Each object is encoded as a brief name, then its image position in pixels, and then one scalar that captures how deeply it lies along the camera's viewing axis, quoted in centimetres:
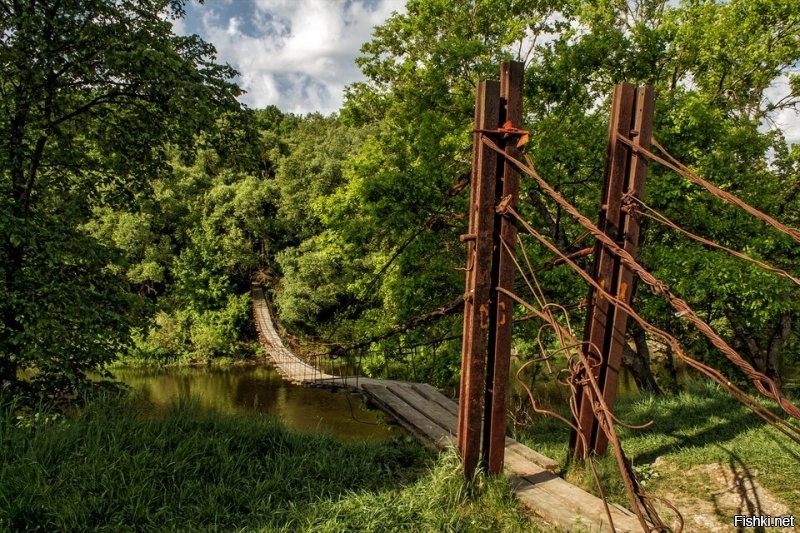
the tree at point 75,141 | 519
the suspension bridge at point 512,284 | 288
